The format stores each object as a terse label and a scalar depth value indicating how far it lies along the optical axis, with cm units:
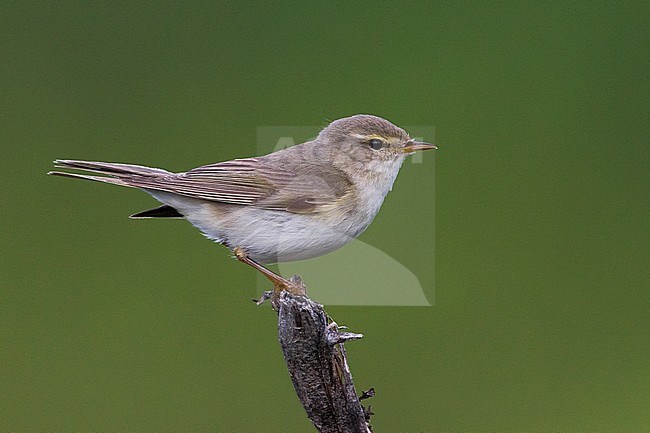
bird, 673
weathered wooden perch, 596
